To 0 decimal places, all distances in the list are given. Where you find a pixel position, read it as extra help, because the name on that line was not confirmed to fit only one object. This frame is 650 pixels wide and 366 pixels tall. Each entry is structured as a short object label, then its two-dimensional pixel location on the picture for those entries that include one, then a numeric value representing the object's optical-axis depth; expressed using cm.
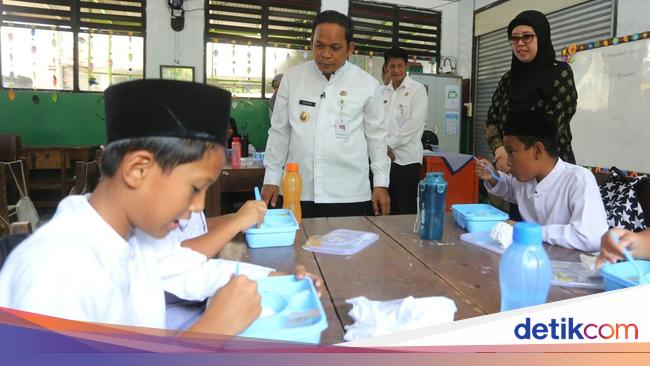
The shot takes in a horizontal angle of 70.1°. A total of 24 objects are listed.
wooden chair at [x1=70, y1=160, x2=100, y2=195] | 221
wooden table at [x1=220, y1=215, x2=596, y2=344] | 98
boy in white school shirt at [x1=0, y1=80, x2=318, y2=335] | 67
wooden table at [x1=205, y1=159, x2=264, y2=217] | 306
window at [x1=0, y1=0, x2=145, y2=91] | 484
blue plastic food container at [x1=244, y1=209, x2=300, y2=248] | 138
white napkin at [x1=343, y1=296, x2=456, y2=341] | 81
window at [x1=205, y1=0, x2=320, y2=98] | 538
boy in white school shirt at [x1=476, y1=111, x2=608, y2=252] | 146
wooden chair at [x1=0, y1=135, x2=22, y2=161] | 363
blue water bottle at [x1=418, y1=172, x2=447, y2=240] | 146
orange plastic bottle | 179
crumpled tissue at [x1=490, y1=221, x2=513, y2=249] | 136
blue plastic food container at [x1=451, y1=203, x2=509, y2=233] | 161
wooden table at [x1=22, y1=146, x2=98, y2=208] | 460
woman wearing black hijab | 218
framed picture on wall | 525
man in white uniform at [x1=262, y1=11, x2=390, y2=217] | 206
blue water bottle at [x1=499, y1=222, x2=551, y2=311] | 79
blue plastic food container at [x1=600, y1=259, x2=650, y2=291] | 98
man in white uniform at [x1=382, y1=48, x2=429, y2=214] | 372
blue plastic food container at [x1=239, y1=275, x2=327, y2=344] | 71
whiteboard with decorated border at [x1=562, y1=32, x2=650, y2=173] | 328
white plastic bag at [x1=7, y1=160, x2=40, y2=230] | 274
